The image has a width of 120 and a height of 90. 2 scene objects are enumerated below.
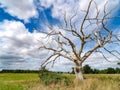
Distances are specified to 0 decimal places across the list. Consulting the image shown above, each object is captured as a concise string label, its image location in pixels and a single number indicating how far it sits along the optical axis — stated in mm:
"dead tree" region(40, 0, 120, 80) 7972
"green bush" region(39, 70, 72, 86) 5765
